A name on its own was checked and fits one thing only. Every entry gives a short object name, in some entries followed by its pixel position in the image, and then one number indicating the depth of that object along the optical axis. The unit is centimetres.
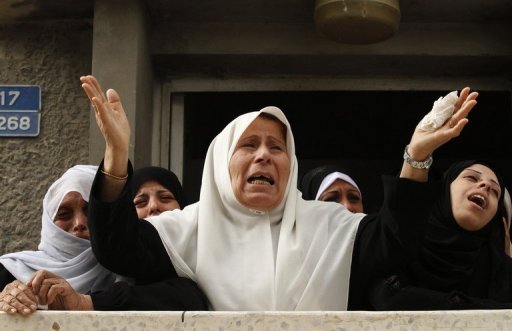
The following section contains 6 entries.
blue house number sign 600
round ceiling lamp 549
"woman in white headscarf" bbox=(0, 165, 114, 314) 433
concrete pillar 566
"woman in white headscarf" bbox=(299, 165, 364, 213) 509
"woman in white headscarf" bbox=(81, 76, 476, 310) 395
